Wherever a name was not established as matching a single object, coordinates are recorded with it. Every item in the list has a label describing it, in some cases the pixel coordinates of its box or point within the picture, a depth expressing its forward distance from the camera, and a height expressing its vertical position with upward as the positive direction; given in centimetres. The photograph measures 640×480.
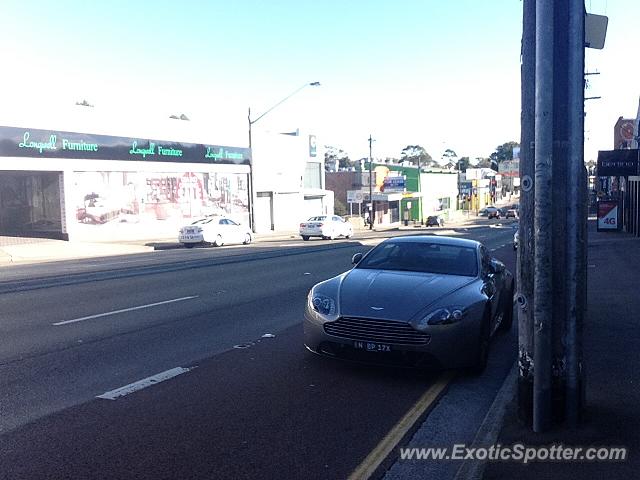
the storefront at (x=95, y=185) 3070 +102
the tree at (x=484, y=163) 17840 +935
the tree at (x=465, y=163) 16038 +875
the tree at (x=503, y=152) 17712 +1218
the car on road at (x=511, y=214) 7634 -215
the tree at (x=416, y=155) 15162 +1027
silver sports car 617 -115
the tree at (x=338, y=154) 13711 +1011
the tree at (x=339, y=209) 6569 -97
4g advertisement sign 3859 -127
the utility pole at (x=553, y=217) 463 -16
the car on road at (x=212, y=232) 3011 -142
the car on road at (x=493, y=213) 8231 -213
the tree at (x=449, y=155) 16875 +1091
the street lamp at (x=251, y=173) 3455 +180
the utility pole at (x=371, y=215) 5915 -156
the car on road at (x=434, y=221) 6334 -231
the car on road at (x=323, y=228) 3628 -157
